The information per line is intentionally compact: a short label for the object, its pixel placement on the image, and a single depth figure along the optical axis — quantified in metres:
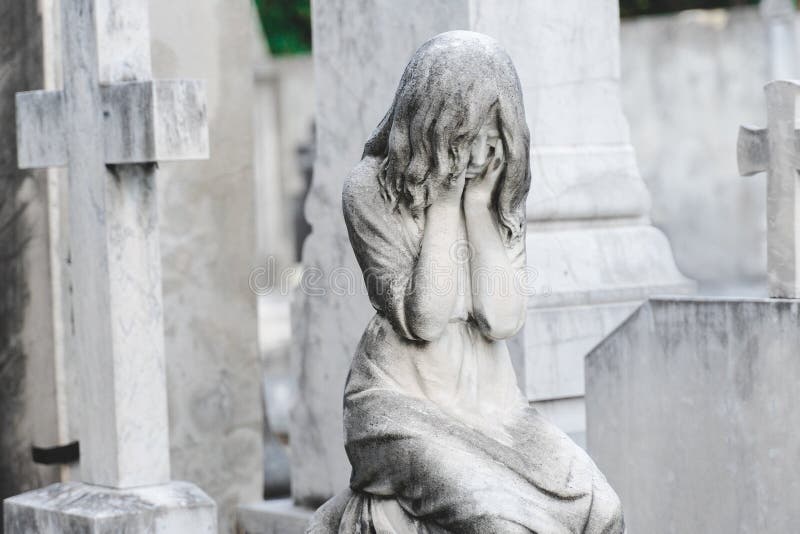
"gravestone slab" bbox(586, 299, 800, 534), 8.36
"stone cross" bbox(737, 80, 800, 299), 8.42
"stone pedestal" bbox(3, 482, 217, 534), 8.66
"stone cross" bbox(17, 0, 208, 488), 8.78
